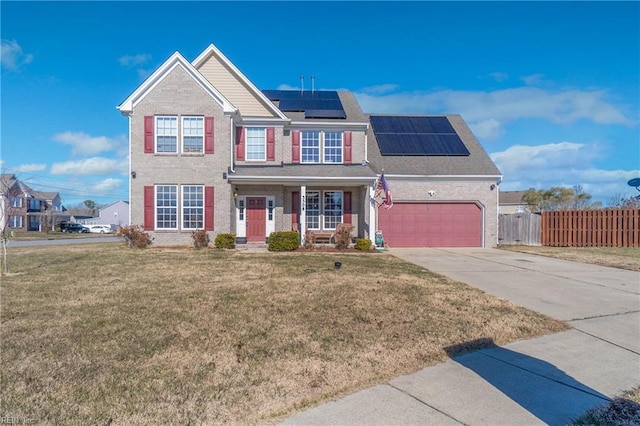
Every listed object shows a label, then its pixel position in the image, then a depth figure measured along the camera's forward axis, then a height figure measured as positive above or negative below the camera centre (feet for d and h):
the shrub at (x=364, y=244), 53.78 -4.40
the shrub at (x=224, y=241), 52.75 -3.93
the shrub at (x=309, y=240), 54.70 -3.94
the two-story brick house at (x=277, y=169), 54.54 +6.86
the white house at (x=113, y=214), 226.38 -0.86
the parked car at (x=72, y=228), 165.58 -6.81
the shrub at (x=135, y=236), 53.06 -3.30
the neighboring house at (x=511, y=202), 174.21 +5.46
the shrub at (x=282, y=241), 51.93 -3.85
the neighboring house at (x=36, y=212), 164.14 +0.21
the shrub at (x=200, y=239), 53.11 -3.68
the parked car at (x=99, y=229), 172.04 -7.60
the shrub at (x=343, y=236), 55.01 -3.37
